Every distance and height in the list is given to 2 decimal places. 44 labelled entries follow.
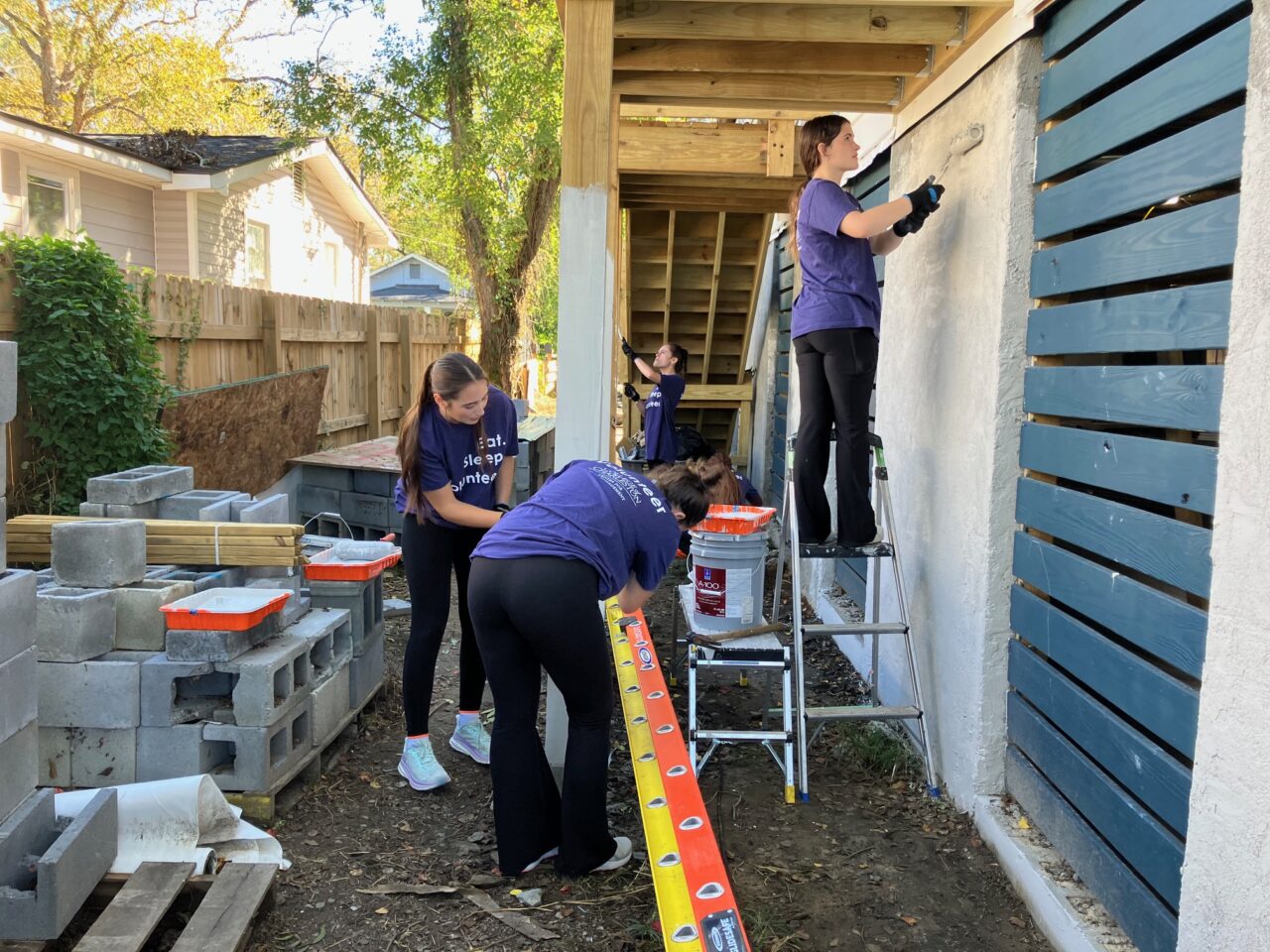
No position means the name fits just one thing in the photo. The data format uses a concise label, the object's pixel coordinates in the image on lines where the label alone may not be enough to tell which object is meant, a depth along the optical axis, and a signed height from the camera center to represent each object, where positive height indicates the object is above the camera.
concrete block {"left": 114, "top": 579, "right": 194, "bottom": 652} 3.63 -0.92
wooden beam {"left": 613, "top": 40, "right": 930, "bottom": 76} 4.27 +1.44
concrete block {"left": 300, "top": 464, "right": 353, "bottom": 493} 8.09 -0.86
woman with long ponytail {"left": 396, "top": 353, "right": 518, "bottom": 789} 3.80 -0.52
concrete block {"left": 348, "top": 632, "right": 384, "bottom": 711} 4.55 -1.43
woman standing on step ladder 4.00 +0.31
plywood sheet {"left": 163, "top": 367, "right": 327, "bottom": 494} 6.69 -0.41
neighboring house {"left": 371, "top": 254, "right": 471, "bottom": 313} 40.78 +4.28
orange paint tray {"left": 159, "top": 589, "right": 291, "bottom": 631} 3.52 -0.87
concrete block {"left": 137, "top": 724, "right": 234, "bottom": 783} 3.57 -1.39
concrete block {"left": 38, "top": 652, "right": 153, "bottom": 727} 3.55 -1.18
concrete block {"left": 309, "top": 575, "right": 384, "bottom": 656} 4.51 -1.05
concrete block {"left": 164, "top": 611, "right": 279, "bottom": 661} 3.55 -0.99
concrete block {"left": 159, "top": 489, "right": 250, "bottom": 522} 4.55 -0.64
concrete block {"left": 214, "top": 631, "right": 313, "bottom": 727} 3.54 -1.15
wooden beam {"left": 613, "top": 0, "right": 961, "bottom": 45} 3.79 +1.42
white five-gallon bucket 4.25 -0.85
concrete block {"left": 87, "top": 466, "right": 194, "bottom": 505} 4.48 -0.54
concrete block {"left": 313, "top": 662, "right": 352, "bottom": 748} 4.07 -1.43
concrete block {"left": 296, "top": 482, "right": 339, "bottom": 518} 8.19 -1.06
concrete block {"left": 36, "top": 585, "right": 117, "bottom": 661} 3.51 -0.92
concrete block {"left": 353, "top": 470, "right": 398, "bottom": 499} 7.85 -0.87
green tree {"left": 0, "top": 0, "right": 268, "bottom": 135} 20.97 +6.82
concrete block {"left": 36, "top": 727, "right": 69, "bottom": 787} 3.61 -1.43
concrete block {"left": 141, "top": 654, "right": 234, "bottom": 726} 3.56 -1.16
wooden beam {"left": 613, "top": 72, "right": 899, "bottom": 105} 4.71 +1.45
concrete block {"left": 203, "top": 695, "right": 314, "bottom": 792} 3.55 -1.41
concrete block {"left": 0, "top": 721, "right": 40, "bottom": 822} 2.75 -1.15
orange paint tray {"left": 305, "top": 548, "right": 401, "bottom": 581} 4.46 -0.90
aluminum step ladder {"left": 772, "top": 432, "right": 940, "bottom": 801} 3.94 -1.03
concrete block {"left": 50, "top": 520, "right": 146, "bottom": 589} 3.69 -0.70
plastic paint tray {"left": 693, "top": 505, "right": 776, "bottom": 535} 4.21 -0.60
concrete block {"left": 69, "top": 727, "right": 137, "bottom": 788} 3.59 -1.42
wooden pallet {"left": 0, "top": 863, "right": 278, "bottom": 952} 2.65 -1.55
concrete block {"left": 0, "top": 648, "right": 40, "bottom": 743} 2.75 -0.94
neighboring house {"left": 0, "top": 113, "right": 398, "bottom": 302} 12.59 +2.64
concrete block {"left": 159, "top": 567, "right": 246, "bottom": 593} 4.13 -0.88
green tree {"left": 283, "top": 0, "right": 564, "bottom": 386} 12.11 +3.30
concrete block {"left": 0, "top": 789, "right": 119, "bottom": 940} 2.65 -1.41
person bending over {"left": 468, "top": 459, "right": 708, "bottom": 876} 2.90 -0.70
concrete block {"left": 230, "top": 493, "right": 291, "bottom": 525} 4.57 -0.65
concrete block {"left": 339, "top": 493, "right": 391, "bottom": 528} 7.90 -1.09
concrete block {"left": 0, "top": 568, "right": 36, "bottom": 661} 2.75 -0.70
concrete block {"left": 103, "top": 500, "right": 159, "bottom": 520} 4.46 -0.65
